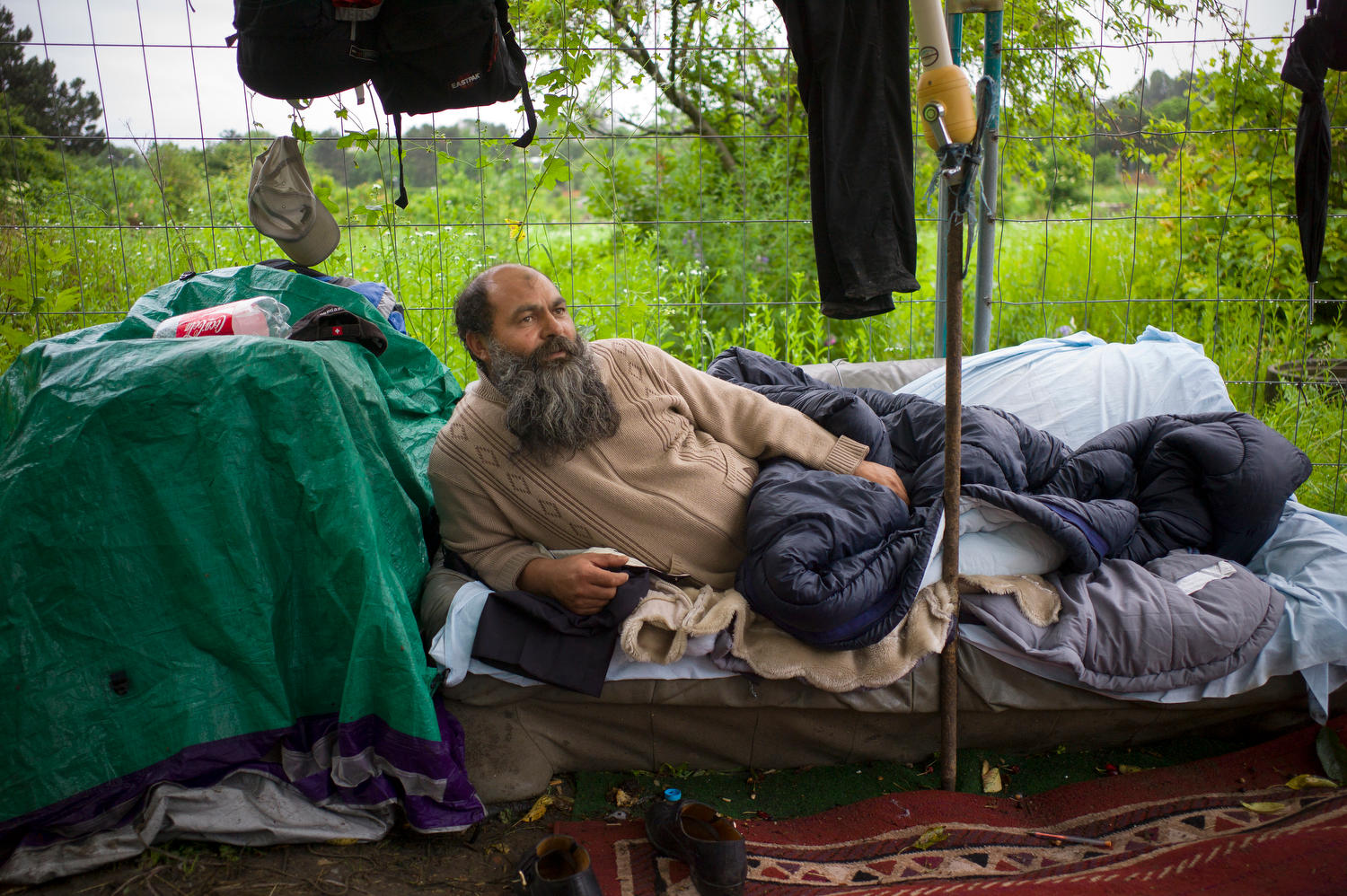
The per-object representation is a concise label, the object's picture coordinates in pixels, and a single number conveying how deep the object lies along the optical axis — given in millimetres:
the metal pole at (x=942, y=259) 3166
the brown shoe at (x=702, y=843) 1796
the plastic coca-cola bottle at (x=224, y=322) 2260
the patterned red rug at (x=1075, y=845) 1789
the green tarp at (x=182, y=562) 1793
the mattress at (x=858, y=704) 2133
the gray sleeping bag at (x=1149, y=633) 2105
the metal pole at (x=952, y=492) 1949
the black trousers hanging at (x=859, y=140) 2404
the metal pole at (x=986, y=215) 3080
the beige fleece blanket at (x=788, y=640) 2080
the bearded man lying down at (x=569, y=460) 2326
